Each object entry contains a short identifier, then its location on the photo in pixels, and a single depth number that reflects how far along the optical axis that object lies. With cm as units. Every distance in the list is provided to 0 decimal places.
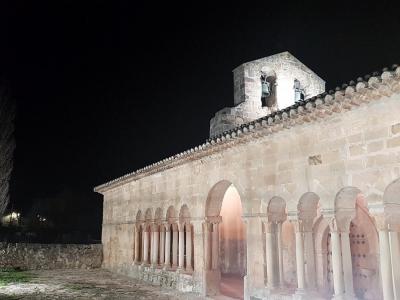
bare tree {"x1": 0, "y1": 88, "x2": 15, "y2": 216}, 2222
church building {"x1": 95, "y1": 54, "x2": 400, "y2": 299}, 642
